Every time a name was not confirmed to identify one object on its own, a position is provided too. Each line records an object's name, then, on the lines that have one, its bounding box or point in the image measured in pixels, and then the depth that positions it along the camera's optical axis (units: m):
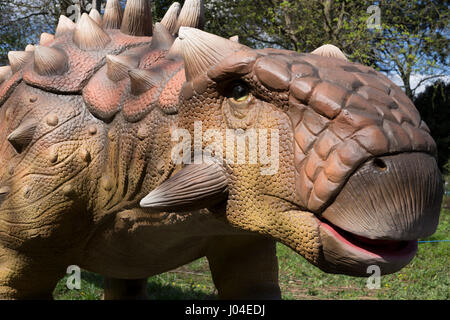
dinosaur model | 1.29
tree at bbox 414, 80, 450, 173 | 12.34
